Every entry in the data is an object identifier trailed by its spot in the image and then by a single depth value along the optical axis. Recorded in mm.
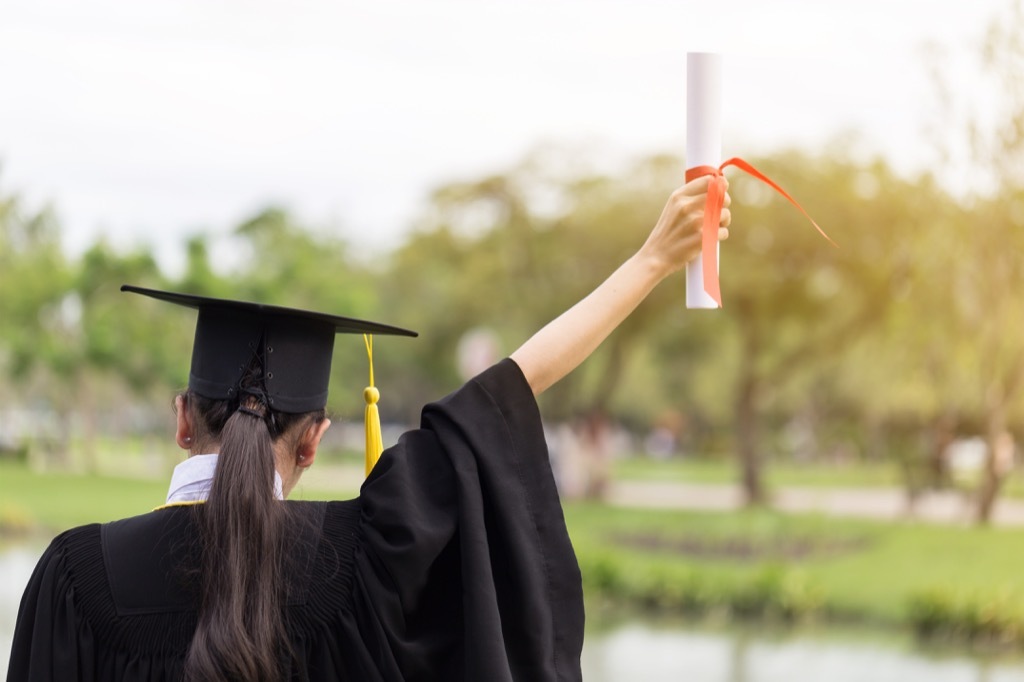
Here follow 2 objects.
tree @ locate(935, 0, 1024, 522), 17406
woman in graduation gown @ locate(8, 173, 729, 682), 3927
